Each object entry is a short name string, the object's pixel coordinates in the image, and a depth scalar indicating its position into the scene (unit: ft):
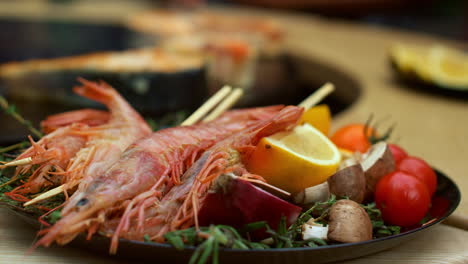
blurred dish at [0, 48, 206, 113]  4.72
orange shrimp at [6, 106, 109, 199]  2.52
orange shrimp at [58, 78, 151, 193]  2.50
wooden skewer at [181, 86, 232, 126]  2.82
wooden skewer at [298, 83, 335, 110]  2.84
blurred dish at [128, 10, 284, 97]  5.62
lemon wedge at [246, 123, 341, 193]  2.56
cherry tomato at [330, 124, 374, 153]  2.93
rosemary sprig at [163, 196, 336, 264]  2.29
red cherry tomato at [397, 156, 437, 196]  2.75
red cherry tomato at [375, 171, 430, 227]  2.59
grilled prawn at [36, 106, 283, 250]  2.30
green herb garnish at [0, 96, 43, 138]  2.78
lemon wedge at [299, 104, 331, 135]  2.91
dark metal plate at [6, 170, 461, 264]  2.33
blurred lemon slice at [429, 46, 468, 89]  4.33
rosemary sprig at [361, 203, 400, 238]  2.55
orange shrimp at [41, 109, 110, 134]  2.74
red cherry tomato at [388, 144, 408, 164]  2.84
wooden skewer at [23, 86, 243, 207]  2.83
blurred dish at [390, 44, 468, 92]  4.36
